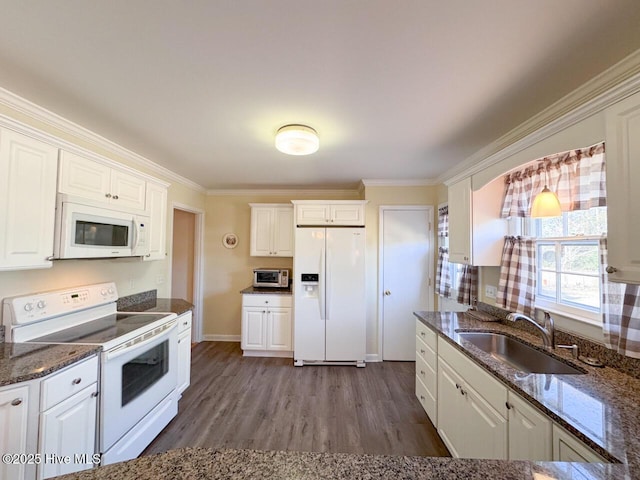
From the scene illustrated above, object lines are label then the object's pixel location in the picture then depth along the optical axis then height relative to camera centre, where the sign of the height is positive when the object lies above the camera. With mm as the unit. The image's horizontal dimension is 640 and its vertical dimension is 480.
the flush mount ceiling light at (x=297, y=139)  1983 +864
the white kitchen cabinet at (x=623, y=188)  1040 +274
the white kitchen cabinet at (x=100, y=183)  1770 +507
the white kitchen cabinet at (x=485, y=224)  2232 +241
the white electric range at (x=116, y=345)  1614 -695
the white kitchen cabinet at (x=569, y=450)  882 -714
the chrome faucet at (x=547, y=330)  1629 -488
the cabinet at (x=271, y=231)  4098 +299
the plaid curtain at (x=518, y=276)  1962 -182
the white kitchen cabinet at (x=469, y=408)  1366 -961
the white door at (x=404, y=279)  3586 -385
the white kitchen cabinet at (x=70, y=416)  1304 -911
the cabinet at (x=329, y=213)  3518 +510
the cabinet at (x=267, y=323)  3668 -1043
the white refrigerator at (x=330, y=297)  3441 -617
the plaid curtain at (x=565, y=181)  1476 +480
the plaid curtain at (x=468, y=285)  2652 -347
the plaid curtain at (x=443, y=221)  3271 +393
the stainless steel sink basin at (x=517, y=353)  1570 -699
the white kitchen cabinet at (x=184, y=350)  2468 -989
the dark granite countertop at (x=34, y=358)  1250 -601
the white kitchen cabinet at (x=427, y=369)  2152 -1053
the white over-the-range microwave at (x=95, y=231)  1716 +128
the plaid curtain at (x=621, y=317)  1248 -318
